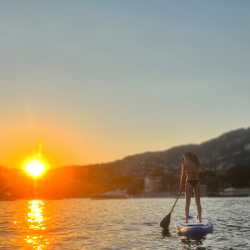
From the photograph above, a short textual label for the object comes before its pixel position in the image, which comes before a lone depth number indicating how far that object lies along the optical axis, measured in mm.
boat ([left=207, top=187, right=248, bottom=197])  160312
